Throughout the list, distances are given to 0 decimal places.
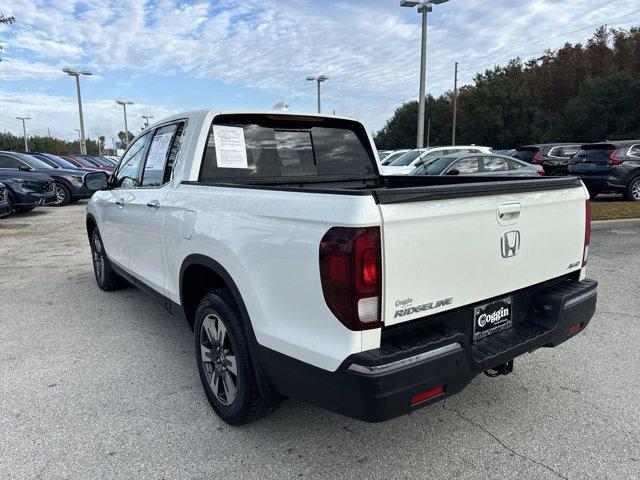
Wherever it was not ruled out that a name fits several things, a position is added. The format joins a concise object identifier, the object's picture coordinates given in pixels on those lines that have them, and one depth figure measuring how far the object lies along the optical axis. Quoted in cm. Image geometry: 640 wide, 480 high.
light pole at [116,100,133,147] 5012
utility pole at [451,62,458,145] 5141
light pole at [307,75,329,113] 3494
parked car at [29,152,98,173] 1627
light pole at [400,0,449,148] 1867
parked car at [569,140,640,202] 1277
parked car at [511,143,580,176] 1828
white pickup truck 205
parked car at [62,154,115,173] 1964
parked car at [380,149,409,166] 2056
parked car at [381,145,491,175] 1529
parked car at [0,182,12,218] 1177
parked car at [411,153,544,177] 1244
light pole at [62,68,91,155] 3419
